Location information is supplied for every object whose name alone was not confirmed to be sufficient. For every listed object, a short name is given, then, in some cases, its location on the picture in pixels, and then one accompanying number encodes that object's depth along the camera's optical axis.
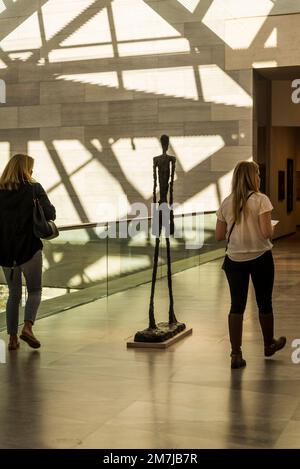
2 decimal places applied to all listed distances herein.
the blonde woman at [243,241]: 7.00
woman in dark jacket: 7.75
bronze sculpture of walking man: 8.20
